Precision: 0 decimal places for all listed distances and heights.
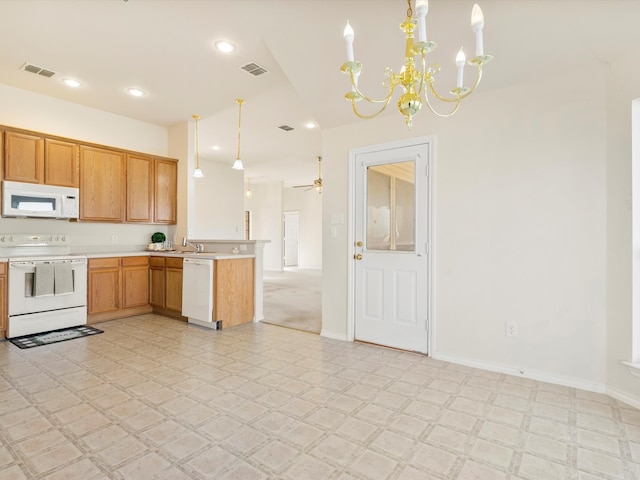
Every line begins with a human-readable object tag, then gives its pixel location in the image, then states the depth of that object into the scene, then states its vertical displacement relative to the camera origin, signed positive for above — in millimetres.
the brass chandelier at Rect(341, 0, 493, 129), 1492 +818
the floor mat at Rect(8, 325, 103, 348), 3521 -1082
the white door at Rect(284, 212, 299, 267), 12383 -66
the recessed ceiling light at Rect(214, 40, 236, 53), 3094 +1786
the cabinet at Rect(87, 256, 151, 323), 4341 -661
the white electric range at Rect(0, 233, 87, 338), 3650 -520
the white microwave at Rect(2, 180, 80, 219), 3787 +442
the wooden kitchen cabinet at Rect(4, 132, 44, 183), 3807 +924
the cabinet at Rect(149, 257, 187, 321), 4570 -643
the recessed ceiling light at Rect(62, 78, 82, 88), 3910 +1813
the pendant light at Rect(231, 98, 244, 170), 4449 +1808
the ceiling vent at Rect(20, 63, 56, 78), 3584 +1808
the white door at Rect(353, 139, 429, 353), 3264 -76
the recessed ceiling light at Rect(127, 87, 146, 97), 4133 +1807
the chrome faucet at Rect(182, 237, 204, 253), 4969 -93
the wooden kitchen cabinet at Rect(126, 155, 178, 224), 4934 +739
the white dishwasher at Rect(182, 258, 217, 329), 4082 -644
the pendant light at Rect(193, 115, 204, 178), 5019 +1009
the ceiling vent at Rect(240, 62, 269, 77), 3529 +1804
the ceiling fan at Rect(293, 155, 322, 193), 7648 +1324
